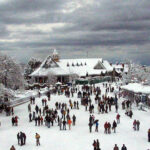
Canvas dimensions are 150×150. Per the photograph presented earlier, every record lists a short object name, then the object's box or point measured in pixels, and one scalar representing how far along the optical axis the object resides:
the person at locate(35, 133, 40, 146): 20.86
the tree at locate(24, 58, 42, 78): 88.76
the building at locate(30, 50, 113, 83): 69.69
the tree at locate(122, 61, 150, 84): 59.10
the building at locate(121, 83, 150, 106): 35.81
